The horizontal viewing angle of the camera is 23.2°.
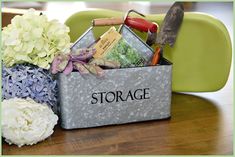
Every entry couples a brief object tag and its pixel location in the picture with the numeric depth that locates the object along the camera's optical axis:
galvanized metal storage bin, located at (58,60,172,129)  1.39
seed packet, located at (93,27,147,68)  1.43
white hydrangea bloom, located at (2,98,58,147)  1.32
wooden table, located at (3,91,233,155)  1.34
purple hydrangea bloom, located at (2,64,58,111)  1.39
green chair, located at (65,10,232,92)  1.58
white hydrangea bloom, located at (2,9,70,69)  1.38
